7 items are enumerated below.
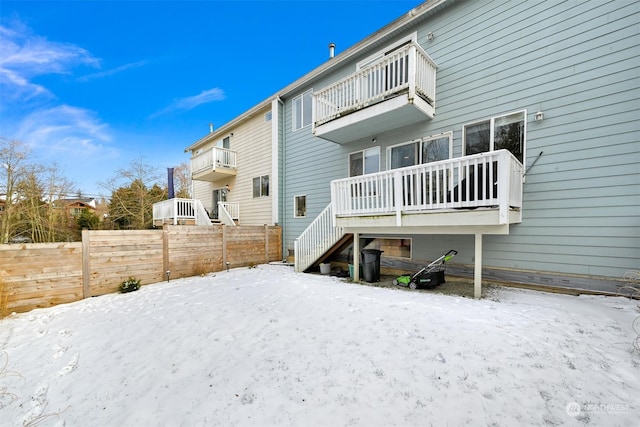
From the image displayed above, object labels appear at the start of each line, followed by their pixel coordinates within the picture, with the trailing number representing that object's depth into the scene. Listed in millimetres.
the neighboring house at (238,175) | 11969
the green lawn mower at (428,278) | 5742
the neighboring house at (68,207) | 16344
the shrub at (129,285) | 6543
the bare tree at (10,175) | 13742
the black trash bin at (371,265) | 6836
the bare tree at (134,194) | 19156
